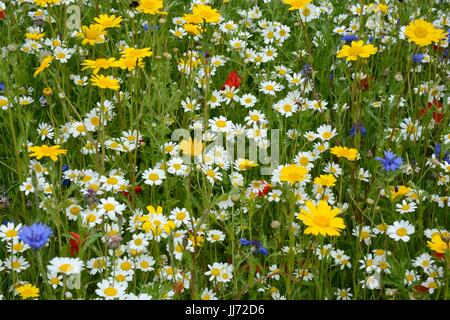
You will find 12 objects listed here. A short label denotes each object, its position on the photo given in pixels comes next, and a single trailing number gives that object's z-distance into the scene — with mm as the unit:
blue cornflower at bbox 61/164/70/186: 2750
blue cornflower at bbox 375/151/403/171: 2480
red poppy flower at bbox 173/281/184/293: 2137
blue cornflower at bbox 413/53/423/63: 3175
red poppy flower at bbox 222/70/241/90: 3152
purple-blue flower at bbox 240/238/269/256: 2344
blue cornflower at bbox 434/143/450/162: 2766
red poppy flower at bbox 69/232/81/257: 2252
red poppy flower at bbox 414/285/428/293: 2227
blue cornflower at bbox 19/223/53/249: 1875
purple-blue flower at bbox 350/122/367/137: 2844
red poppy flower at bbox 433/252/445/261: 2262
